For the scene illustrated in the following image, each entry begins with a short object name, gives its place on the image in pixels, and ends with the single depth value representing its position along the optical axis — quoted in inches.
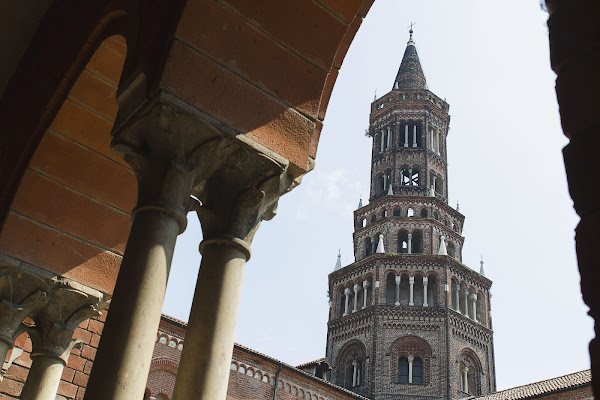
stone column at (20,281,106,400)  207.2
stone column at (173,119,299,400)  130.9
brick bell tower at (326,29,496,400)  1341.0
